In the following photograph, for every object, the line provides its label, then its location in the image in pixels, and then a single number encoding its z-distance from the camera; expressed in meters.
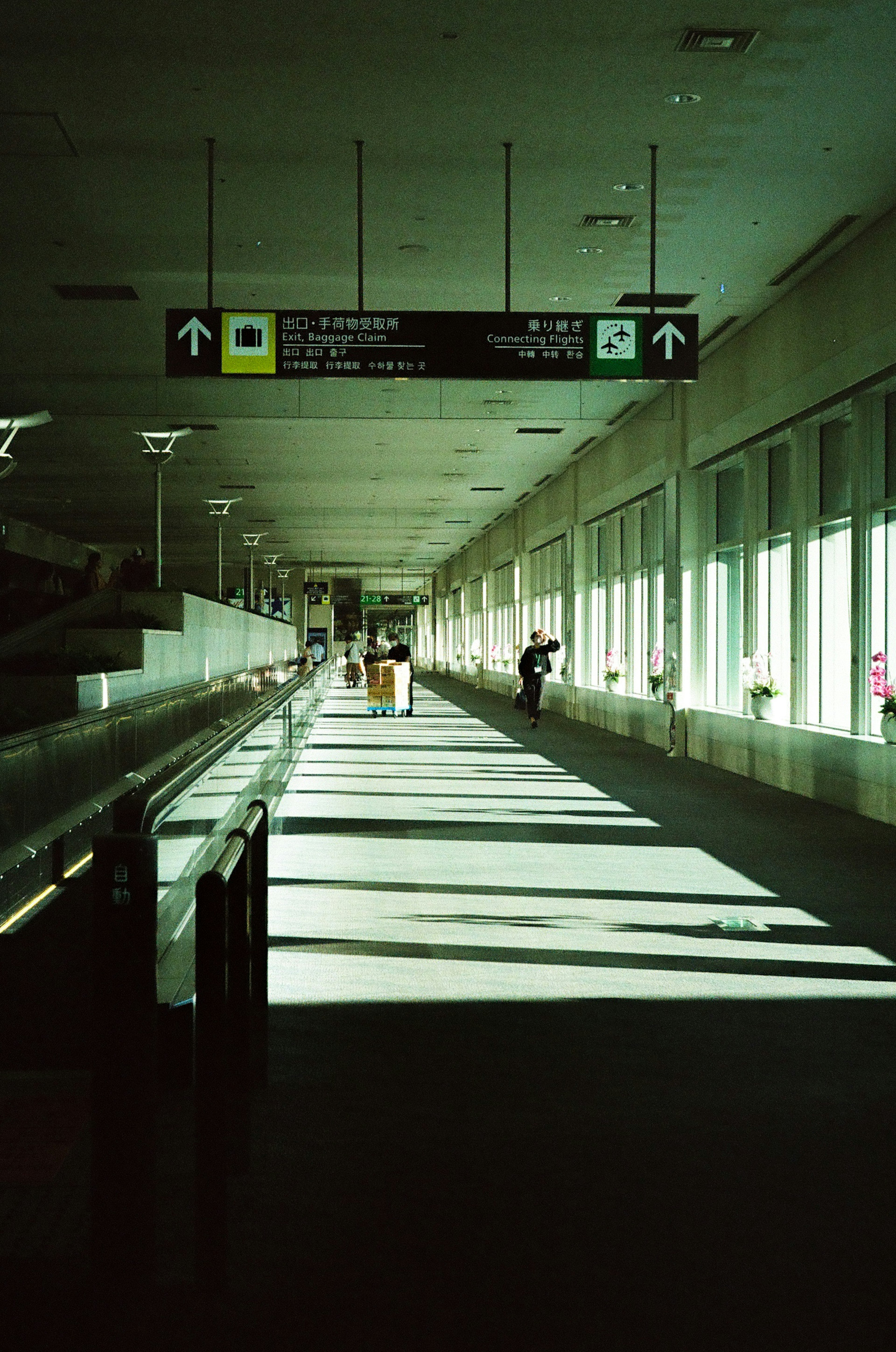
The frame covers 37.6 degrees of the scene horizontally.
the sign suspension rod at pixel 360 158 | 9.34
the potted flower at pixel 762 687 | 14.70
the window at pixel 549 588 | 31.44
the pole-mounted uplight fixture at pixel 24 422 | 17.06
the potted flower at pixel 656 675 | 19.88
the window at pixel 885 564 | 11.62
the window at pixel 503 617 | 40.72
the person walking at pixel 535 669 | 23.38
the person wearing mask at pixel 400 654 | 27.66
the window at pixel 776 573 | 14.95
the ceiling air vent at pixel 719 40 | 7.59
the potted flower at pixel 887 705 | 10.84
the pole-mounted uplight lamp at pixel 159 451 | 21.83
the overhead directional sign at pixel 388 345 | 9.90
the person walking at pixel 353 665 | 43.22
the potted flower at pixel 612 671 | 24.00
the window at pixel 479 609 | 49.25
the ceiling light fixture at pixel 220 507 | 32.21
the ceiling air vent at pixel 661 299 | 13.91
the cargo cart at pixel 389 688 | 26.44
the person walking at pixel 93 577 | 23.67
